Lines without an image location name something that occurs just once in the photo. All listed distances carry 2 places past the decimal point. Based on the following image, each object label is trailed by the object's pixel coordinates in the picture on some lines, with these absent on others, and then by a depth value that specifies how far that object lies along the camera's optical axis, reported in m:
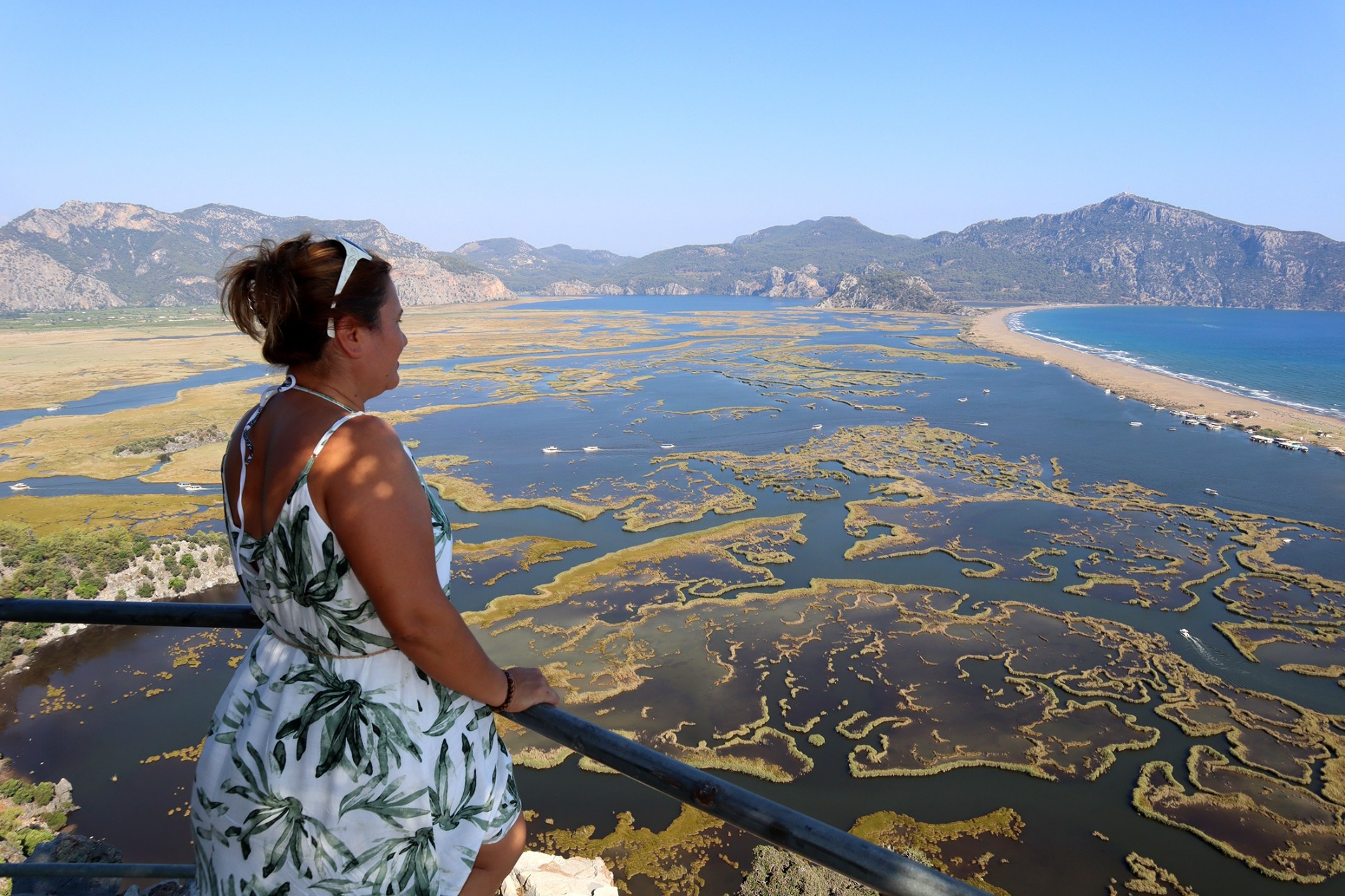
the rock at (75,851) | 11.37
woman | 1.66
